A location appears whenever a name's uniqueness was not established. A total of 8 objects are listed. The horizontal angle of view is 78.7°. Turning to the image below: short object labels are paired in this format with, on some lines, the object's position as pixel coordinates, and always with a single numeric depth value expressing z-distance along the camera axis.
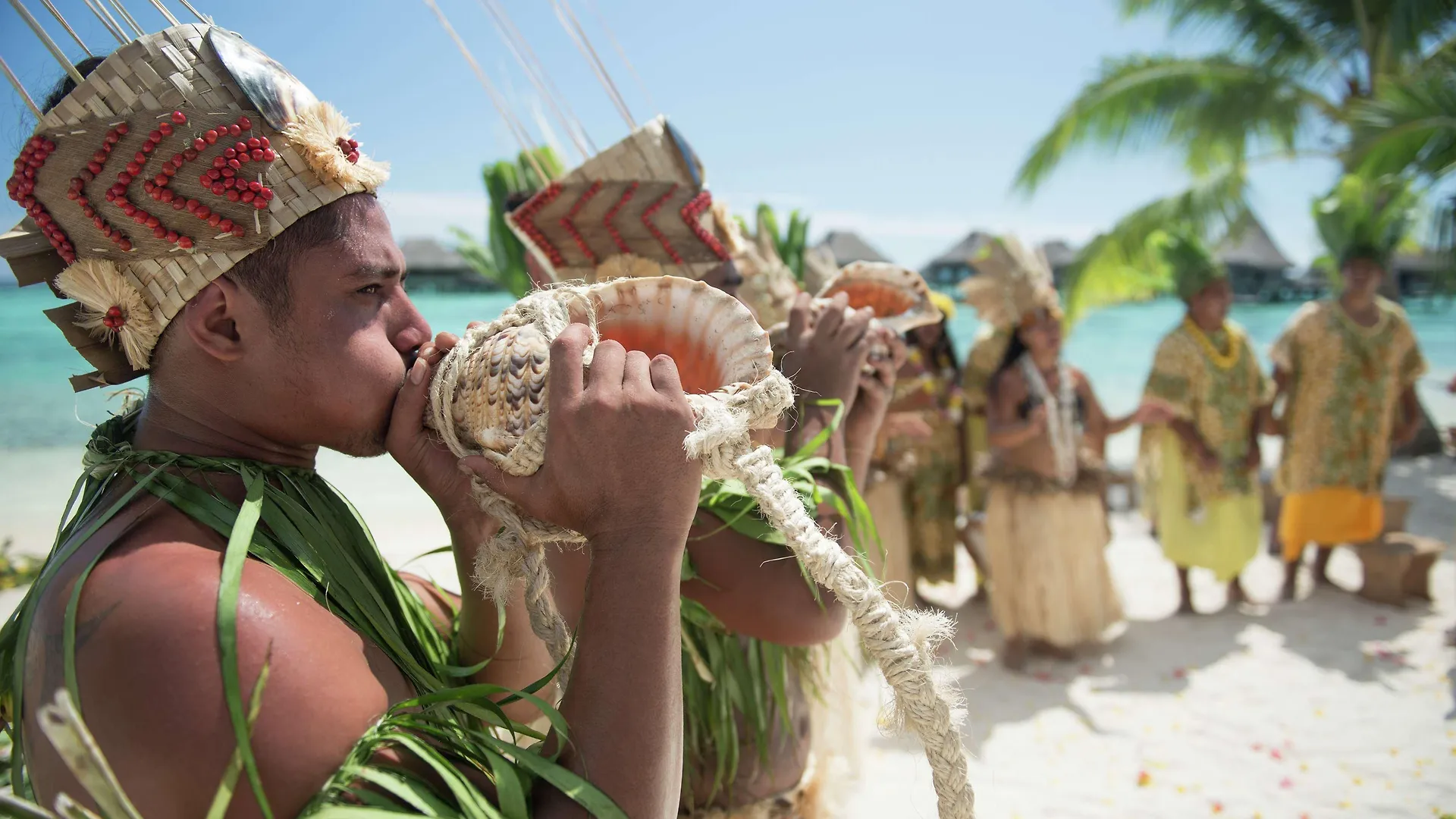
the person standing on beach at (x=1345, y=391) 6.16
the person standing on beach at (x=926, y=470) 6.21
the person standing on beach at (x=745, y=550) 1.75
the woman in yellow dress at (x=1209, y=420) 5.93
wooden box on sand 6.16
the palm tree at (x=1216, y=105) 11.96
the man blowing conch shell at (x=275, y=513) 0.97
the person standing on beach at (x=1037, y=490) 5.39
